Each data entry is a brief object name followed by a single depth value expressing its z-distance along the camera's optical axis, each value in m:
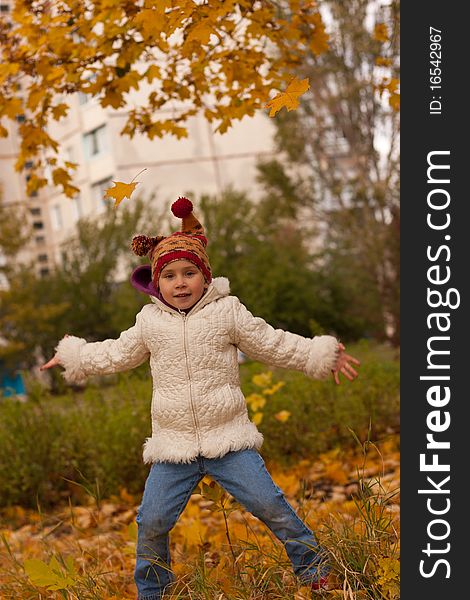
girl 2.95
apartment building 23.11
